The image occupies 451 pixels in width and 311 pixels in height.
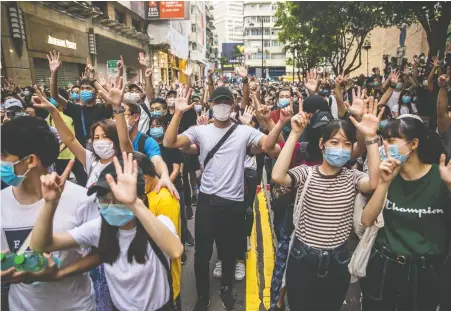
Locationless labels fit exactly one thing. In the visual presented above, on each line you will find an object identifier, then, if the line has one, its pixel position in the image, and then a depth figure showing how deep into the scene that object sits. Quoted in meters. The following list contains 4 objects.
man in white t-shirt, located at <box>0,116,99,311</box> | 1.87
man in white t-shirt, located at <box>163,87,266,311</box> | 3.09
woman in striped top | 2.25
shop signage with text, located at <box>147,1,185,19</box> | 24.69
